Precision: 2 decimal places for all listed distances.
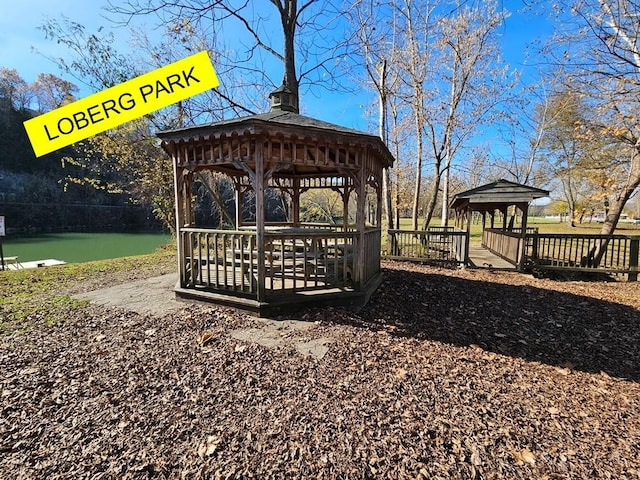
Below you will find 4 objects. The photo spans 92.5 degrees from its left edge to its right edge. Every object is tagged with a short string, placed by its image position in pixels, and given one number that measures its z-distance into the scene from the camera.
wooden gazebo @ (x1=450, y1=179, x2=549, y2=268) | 9.11
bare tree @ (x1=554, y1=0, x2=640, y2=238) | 7.41
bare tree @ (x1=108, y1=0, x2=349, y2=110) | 8.31
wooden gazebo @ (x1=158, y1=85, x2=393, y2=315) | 4.67
